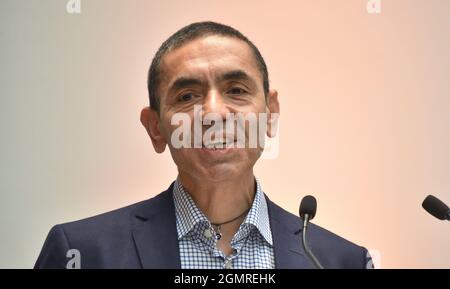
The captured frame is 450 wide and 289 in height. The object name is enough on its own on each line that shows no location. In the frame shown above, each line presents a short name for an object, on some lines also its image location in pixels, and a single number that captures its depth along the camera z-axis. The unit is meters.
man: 2.39
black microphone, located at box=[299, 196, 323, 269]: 2.33
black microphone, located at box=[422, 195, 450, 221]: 2.33
